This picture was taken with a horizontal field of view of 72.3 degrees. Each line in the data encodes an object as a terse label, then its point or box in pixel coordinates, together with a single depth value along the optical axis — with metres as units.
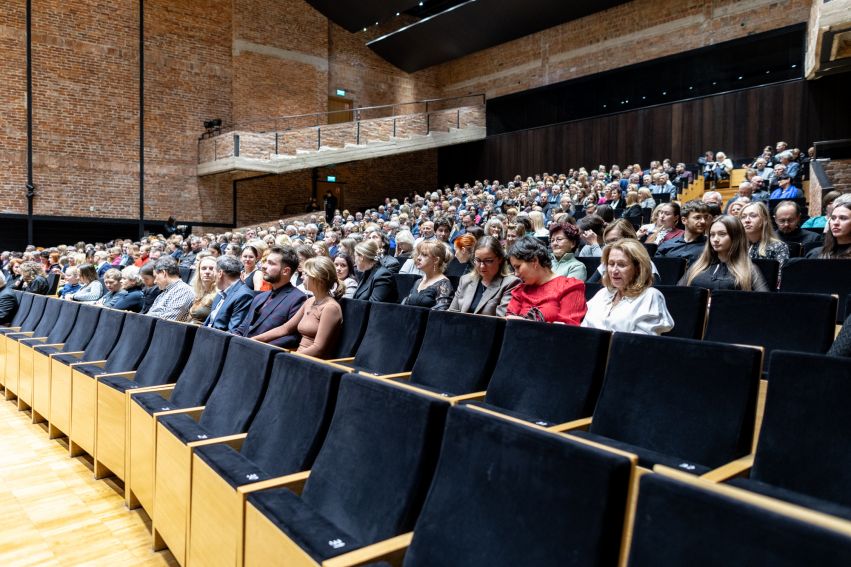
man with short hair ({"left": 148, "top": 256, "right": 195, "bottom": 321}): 2.90
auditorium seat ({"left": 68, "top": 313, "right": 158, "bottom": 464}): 2.20
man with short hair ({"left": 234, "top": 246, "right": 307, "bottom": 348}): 2.39
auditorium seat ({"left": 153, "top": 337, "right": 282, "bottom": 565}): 1.39
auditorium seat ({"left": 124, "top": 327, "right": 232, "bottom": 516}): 1.67
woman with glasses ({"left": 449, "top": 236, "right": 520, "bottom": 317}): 2.31
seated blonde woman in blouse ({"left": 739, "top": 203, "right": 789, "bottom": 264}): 2.52
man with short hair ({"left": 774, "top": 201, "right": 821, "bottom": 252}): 2.88
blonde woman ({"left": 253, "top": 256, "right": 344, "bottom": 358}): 2.23
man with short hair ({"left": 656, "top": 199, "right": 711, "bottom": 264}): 2.68
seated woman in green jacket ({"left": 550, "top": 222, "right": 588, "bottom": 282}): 2.71
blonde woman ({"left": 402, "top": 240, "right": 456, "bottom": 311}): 2.59
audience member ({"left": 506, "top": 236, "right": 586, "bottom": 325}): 2.00
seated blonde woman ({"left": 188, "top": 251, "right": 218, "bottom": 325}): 2.85
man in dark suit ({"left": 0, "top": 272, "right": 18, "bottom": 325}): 4.30
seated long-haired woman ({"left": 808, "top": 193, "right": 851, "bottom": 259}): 2.23
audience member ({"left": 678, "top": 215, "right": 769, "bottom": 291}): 2.08
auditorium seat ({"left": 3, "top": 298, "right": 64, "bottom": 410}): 3.07
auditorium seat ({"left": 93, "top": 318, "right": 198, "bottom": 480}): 1.96
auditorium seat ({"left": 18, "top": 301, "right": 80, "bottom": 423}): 2.74
